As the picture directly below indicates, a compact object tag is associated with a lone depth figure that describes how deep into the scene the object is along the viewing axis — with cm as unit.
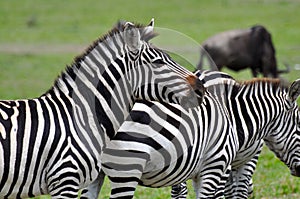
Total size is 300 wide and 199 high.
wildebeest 4087
